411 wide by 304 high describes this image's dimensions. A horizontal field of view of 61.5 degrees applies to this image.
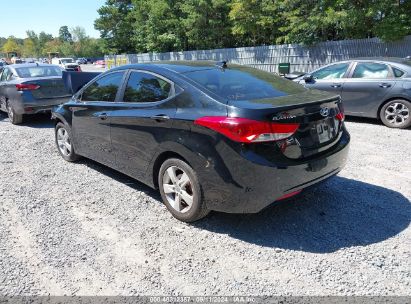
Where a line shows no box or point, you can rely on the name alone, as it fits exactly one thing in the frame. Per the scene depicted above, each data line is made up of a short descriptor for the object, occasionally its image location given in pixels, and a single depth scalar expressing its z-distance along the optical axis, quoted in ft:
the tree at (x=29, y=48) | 396.37
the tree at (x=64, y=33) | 467.11
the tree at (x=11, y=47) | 389.35
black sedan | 9.60
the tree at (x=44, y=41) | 395.67
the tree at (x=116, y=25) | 143.64
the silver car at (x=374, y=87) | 23.34
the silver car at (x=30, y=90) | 26.99
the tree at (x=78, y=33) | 396.12
